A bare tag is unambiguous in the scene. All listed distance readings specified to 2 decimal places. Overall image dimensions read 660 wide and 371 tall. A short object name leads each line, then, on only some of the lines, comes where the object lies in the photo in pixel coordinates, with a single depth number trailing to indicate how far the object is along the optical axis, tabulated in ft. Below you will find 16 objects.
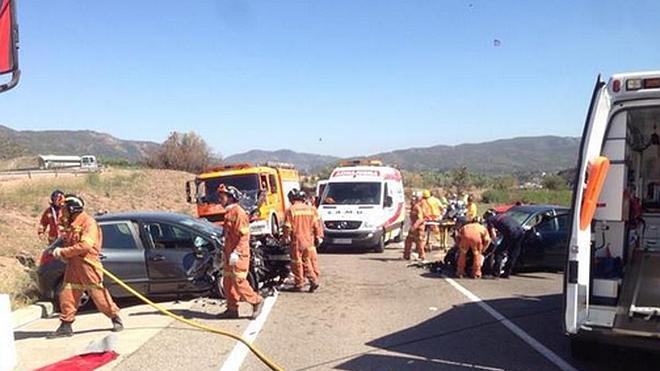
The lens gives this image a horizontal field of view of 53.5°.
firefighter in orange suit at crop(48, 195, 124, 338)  24.70
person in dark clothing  40.77
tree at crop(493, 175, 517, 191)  220.92
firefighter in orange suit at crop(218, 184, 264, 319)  27.55
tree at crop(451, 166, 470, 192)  198.49
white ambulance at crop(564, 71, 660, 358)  18.31
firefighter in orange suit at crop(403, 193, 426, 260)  49.57
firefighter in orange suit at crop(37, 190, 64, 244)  39.68
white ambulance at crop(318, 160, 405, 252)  56.59
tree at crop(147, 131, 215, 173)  208.85
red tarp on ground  20.46
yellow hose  20.68
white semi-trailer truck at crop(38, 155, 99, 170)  219.53
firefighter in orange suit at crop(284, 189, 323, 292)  34.50
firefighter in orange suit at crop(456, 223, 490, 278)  39.60
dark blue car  42.65
